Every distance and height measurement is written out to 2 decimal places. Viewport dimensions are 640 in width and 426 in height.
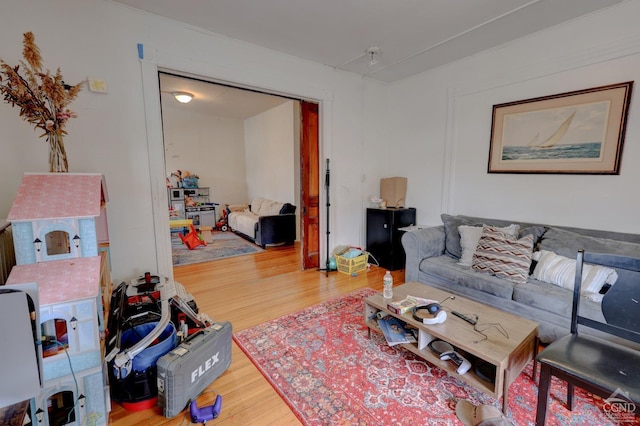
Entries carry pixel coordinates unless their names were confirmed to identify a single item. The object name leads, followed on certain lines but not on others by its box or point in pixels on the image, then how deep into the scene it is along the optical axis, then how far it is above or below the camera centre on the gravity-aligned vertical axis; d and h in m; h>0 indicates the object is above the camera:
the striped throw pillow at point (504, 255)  2.44 -0.69
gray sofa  2.13 -0.87
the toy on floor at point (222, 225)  6.93 -1.15
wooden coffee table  1.51 -0.93
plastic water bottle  2.16 -0.84
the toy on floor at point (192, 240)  5.18 -1.14
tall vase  1.72 +0.15
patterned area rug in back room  4.56 -1.28
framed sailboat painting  2.47 +0.47
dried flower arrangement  1.54 +0.45
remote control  1.82 -0.92
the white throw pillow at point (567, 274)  2.06 -0.73
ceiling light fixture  4.96 +1.47
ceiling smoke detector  3.21 +1.48
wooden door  3.88 -0.10
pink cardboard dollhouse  1.33 -0.52
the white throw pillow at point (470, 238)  2.87 -0.62
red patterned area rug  1.57 -1.31
